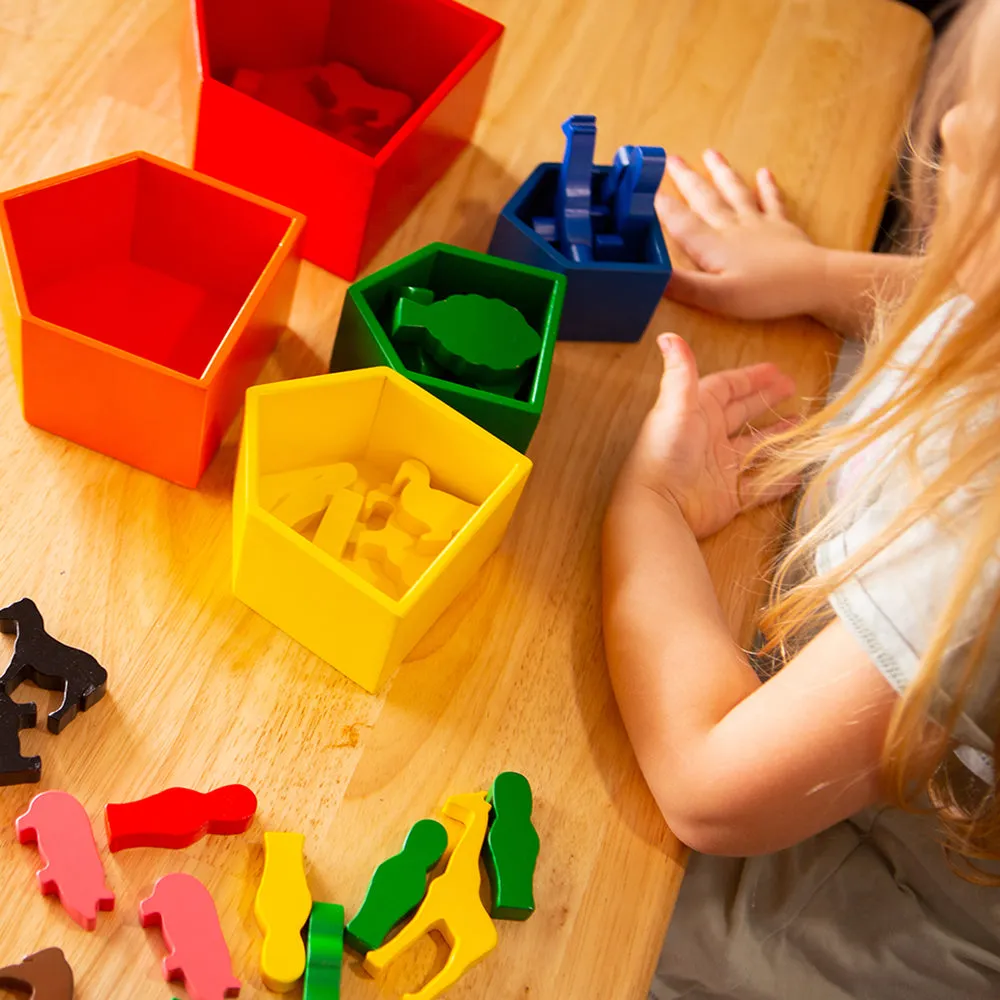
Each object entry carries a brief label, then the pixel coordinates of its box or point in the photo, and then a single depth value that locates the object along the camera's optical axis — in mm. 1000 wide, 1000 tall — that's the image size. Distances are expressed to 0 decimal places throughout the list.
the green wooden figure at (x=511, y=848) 589
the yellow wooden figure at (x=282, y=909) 543
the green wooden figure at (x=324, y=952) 543
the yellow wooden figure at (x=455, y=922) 561
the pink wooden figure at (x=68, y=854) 533
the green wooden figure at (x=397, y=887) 560
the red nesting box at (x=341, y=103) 738
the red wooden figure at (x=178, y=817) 555
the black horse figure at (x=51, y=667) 581
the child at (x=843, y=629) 616
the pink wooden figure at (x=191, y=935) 530
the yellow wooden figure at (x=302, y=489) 662
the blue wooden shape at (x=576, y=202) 806
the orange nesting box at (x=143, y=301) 630
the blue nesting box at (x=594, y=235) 789
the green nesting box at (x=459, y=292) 680
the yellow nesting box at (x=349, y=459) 594
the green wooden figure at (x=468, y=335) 703
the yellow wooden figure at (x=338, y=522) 658
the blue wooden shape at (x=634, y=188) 792
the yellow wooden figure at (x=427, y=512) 661
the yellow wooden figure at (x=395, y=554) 659
